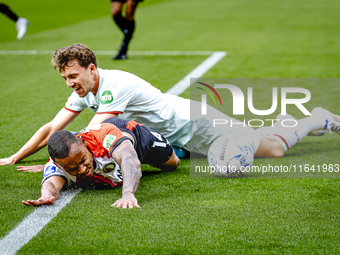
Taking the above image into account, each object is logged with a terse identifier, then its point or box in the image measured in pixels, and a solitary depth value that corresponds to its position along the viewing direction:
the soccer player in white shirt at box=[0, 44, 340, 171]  8.62
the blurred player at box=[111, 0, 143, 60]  20.59
